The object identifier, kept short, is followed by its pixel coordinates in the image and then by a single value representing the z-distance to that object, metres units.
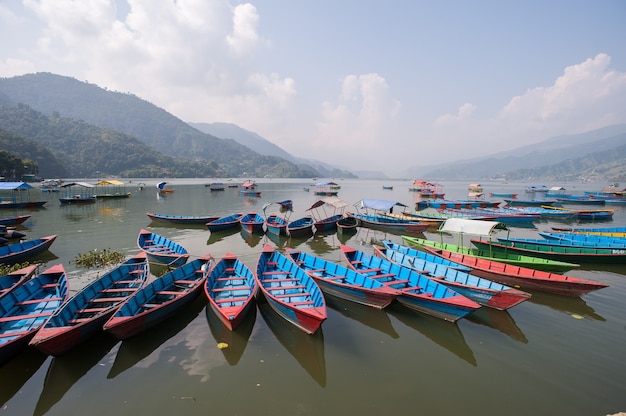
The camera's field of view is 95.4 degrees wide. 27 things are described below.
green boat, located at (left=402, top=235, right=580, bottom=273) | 17.03
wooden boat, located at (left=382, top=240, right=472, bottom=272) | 16.33
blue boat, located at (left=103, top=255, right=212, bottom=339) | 9.98
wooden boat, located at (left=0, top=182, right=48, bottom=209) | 42.00
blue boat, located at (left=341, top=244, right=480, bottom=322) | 11.88
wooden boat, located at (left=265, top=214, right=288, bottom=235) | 29.36
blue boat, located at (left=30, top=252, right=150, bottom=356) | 8.82
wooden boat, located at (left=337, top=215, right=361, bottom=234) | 32.22
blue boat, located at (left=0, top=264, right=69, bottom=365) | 9.05
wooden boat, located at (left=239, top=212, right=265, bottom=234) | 29.97
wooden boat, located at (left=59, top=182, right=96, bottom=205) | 53.00
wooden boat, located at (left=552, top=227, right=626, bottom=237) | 26.59
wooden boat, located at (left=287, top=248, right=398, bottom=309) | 12.78
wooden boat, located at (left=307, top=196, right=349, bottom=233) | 32.19
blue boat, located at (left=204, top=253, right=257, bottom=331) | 10.76
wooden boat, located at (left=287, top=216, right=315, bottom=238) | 29.27
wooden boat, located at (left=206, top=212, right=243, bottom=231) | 31.01
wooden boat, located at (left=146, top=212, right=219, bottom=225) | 35.00
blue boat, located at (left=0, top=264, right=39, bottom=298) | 13.57
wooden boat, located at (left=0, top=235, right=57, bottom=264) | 19.03
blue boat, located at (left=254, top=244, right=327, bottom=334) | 10.65
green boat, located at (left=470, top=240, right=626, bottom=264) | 20.50
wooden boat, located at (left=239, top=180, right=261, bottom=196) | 84.22
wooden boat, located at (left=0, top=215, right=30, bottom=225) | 32.39
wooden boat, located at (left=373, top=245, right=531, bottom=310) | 12.25
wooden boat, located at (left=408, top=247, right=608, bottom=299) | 14.20
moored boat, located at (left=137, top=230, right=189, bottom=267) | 18.78
